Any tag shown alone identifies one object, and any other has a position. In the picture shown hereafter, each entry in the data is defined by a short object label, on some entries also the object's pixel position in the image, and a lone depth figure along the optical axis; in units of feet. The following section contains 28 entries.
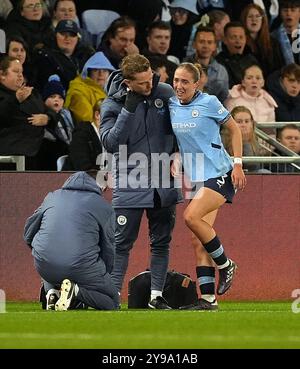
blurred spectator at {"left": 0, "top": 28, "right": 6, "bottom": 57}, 62.70
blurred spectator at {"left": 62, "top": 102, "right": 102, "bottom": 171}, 59.26
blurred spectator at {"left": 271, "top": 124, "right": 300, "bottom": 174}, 64.23
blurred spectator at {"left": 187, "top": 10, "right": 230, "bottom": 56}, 68.95
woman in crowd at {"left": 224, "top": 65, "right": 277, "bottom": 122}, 66.33
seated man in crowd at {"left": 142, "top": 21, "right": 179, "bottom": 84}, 66.69
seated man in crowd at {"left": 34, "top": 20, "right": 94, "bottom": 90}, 63.16
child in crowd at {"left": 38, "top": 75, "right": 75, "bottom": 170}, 60.95
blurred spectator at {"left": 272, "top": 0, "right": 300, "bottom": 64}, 71.51
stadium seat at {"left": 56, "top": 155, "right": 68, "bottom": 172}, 60.54
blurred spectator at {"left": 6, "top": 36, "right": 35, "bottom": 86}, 62.08
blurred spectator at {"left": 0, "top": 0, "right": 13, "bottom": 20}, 64.80
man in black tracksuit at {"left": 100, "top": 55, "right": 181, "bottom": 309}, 49.34
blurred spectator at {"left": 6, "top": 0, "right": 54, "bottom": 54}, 64.03
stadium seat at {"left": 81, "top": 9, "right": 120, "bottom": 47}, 67.72
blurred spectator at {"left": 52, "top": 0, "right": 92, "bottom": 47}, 65.82
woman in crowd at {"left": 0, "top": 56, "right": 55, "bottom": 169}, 59.41
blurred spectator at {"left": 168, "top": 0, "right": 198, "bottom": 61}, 68.90
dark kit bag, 50.42
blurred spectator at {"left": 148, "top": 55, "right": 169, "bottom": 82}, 63.52
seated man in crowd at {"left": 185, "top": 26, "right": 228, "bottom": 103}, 66.23
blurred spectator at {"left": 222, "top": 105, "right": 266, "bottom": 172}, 61.67
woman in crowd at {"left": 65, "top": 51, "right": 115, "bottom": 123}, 62.08
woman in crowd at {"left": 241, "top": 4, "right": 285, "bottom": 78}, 70.28
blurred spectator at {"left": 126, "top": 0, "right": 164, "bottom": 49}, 68.80
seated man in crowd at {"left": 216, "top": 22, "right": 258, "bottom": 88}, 68.23
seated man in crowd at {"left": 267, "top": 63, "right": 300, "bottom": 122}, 68.54
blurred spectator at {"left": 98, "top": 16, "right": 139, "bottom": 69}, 65.87
